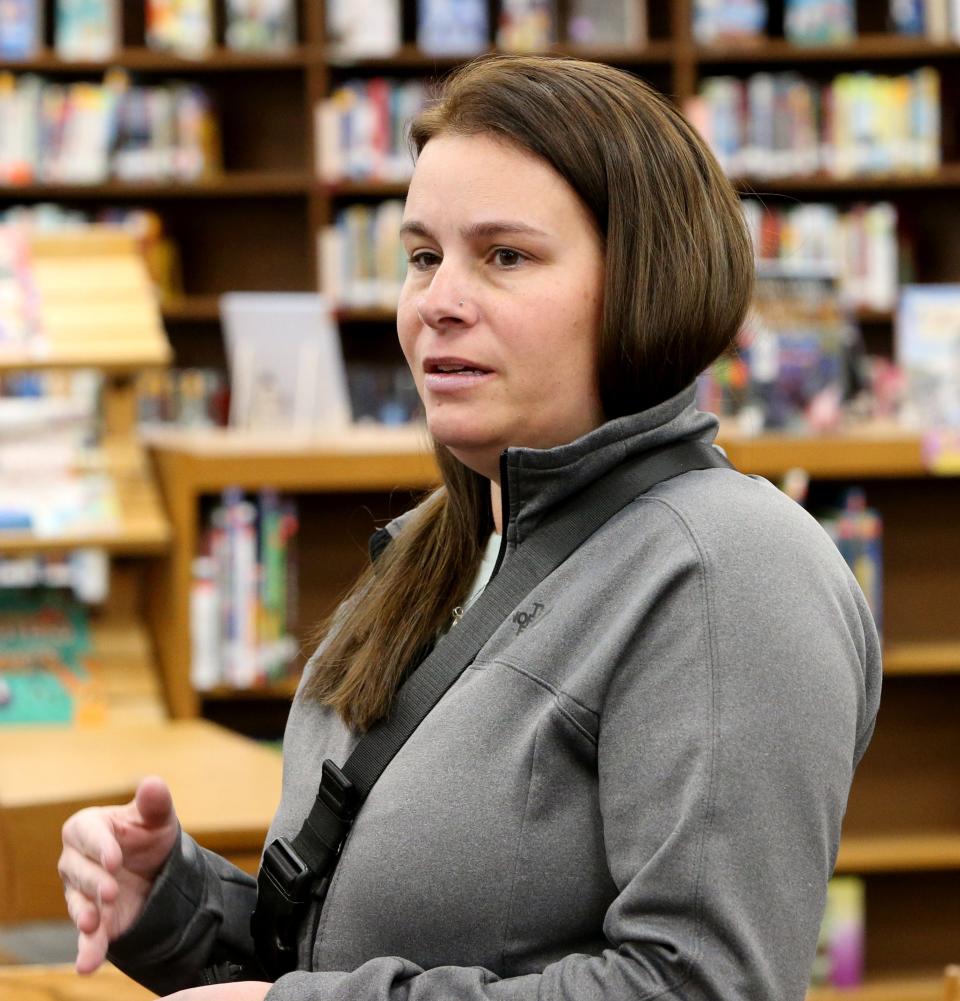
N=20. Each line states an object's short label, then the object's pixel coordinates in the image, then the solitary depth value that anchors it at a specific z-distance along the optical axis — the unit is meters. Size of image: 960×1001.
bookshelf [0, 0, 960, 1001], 5.45
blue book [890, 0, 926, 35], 10.78
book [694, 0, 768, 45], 10.66
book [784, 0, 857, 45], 10.76
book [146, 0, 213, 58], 10.66
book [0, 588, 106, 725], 5.26
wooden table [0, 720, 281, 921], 3.76
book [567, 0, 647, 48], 10.88
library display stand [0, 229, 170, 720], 5.27
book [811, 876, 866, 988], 5.90
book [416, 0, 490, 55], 10.77
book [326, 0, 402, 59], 10.66
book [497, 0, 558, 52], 10.85
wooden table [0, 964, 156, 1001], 2.50
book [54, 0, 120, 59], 10.70
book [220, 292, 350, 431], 7.12
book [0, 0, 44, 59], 10.64
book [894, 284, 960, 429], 6.57
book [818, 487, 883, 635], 5.90
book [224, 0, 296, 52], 10.72
